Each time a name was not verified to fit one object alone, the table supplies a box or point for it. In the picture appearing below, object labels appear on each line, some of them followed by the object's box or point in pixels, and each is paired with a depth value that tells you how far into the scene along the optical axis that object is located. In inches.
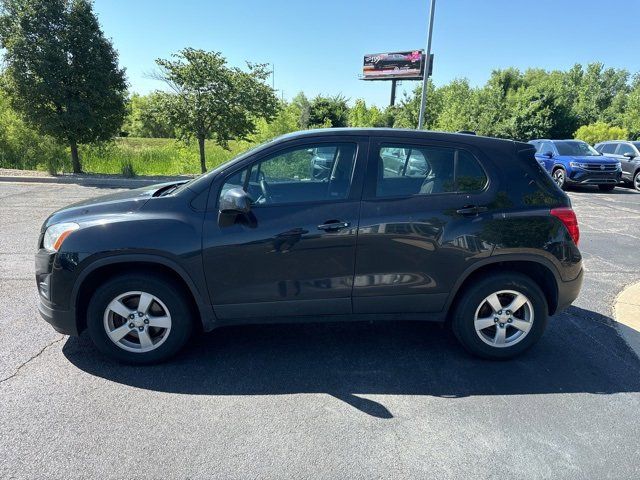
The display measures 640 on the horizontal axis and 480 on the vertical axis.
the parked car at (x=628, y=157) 625.7
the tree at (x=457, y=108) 1371.8
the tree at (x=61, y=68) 509.0
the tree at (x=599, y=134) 1125.1
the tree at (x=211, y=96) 578.2
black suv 121.0
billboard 2135.8
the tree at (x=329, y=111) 1628.9
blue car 573.9
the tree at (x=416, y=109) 1546.5
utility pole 593.6
